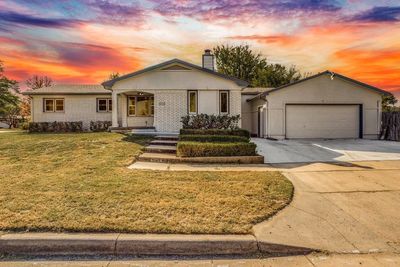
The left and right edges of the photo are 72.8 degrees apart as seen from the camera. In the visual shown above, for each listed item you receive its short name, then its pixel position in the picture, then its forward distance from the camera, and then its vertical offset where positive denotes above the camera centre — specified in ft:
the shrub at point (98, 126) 71.05 -1.08
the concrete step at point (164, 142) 39.47 -3.07
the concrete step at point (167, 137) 43.13 -2.52
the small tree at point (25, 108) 153.79 +8.25
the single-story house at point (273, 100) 55.67 +4.26
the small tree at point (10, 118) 118.28 +2.05
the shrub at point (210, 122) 48.49 -0.15
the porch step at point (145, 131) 52.65 -1.87
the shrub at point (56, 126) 69.97 -1.04
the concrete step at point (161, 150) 35.22 -3.71
